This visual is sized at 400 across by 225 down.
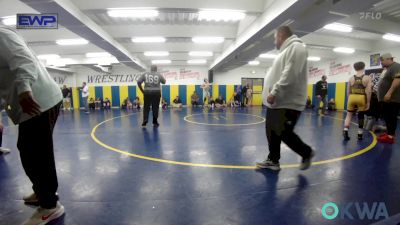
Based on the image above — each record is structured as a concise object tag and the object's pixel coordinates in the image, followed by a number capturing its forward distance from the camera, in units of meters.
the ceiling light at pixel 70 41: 7.92
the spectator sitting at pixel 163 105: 14.29
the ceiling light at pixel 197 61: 14.32
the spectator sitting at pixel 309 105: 13.13
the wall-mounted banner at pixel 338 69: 12.57
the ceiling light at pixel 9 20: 5.36
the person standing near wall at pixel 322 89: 9.42
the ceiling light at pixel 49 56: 11.04
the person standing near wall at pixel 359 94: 4.02
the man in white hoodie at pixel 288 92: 2.21
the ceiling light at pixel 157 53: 11.24
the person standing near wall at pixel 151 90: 6.02
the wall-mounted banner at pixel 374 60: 10.45
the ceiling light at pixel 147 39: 7.95
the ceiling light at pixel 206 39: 7.85
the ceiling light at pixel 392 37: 7.54
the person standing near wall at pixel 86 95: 11.12
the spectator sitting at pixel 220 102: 14.45
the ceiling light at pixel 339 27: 6.44
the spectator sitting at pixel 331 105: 12.10
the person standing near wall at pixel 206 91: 15.39
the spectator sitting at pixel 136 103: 14.64
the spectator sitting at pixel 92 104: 14.20
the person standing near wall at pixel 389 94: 3.86
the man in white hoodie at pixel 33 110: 1.33
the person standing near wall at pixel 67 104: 14.08
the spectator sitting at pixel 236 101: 15.58
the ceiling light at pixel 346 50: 10.07
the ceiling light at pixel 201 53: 11.28
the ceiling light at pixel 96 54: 10.98
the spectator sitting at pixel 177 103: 14.96
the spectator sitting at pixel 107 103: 15.07
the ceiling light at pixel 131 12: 5.26
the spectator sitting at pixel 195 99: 15.61
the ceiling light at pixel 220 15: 5.33
